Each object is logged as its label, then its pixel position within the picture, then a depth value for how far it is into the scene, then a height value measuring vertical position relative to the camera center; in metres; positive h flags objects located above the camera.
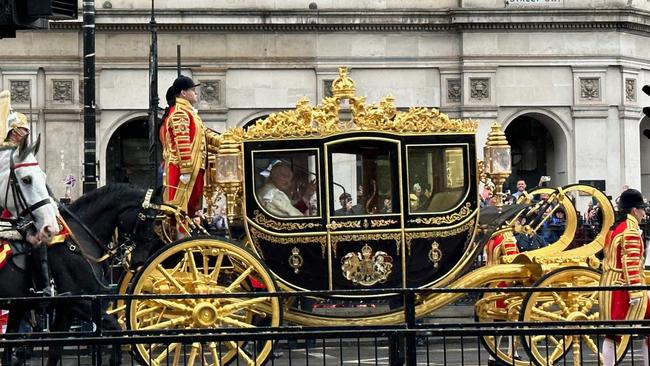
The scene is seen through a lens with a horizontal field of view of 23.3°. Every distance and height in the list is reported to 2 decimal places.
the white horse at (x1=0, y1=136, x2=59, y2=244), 14.00 +0.29
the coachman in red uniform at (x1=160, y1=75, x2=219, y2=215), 16.53 +0.77
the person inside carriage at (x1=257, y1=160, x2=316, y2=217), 16.28 +0.30
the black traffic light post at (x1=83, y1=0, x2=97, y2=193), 24.70 +2.01
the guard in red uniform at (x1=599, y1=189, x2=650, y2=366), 14.51 -0.48
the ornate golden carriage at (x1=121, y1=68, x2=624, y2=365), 16.12 +0.04
